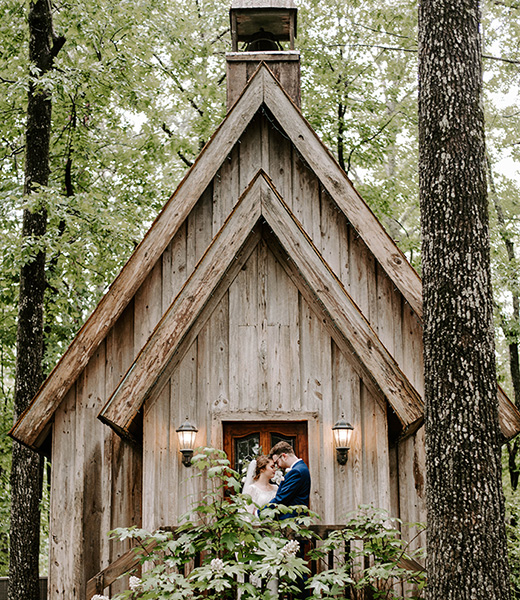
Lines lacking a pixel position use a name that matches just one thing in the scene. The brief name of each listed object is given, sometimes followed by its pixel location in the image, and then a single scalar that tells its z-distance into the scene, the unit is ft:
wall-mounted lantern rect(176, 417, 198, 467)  26.48
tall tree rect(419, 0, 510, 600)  16.94
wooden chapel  26.22
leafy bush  18.57
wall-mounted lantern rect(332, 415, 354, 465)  26.37
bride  25.58
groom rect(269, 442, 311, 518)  23.98
